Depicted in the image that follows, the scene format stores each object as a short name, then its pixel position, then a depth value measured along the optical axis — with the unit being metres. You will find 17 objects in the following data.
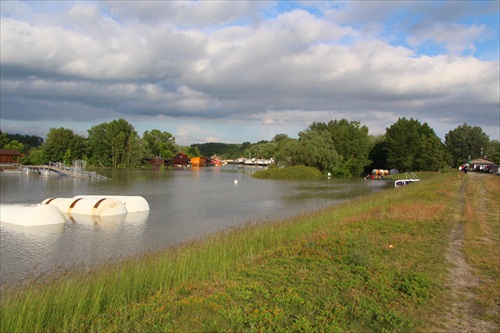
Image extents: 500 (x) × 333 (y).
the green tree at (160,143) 141.00
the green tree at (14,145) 117.79
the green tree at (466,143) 114.94
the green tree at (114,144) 111.00
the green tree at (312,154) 75.50
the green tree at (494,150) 87.14
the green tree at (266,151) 169.50
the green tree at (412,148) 79.19
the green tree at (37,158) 104.38
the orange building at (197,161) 166.88
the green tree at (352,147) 85.44
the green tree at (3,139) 110.72
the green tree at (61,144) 105.94
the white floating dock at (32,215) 19.64
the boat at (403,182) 52.61
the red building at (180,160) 144.38
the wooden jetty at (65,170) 66.06
